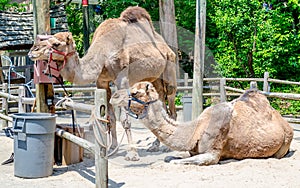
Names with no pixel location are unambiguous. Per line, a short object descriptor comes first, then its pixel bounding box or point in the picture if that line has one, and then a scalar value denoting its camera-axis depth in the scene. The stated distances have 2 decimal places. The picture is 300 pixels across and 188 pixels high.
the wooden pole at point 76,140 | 4.33
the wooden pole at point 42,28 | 5.29
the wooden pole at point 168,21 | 13.03
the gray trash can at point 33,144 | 4.67
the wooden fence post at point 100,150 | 4.12
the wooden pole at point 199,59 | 7.22
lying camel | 5.22
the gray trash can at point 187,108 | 9.14
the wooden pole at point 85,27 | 15.42
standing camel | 5.21
